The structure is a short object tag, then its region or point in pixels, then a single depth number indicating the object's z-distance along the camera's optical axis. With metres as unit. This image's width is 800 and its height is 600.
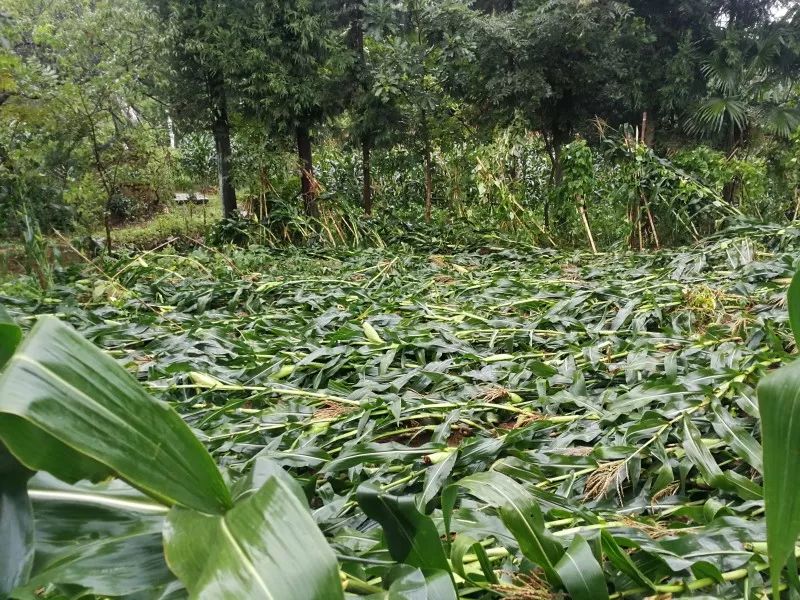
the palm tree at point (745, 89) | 7.27
